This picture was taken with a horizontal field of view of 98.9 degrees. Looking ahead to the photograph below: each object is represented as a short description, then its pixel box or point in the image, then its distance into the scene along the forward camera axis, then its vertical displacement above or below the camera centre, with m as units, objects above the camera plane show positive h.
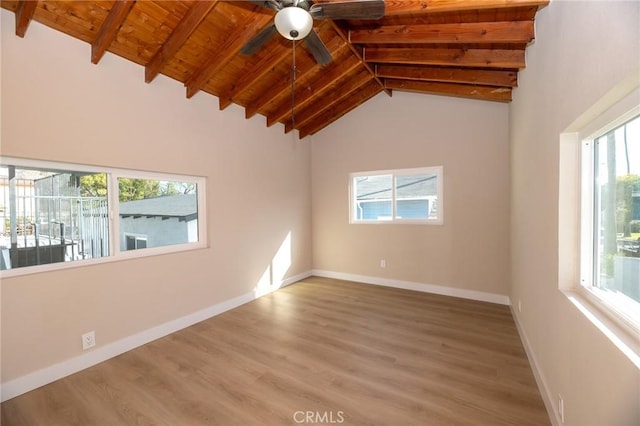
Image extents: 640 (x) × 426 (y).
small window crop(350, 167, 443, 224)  4.39 +0.22
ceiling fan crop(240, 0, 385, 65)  1.83 +1.38
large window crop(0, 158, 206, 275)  2.20 -0.01
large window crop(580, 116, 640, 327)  1.12 -0.06
